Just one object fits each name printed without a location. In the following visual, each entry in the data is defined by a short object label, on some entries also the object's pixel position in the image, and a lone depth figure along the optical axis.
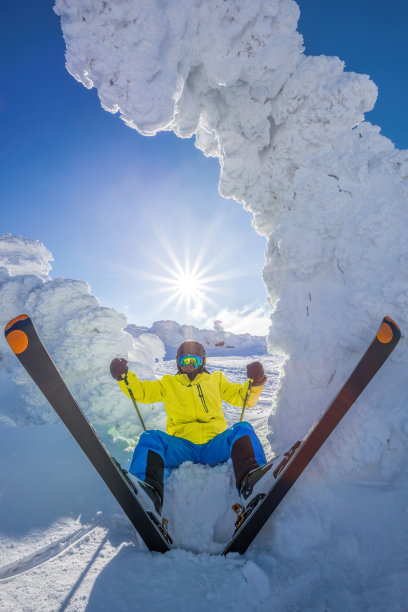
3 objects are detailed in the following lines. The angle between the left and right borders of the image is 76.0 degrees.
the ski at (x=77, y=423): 1.42
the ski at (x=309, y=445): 1.59
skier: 1.99
